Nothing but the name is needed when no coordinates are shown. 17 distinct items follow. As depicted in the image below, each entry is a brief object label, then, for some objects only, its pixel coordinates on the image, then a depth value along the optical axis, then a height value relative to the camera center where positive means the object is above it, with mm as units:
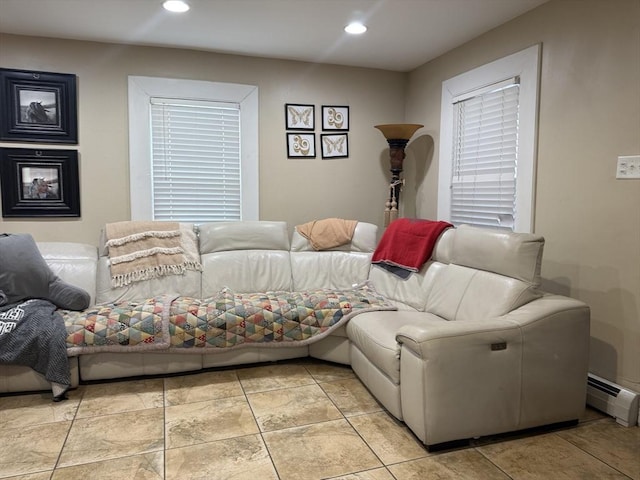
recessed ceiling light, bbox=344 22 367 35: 3213 +1276
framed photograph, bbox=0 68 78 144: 3434 +724
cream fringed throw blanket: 3373 -380
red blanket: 3254 -297
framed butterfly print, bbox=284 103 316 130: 4133 +803
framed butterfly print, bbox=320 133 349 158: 4285 +559
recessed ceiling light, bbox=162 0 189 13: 2844 +1257
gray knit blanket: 2533 -814
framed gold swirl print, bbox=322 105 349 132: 4246 +814
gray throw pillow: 2838 -506
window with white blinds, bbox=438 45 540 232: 3023 +460
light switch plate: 2344 +210
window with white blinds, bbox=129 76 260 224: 3771 +450
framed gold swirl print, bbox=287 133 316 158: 4180 +542
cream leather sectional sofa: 2105 -666
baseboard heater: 2352 -1037
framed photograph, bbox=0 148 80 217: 3484 +140
